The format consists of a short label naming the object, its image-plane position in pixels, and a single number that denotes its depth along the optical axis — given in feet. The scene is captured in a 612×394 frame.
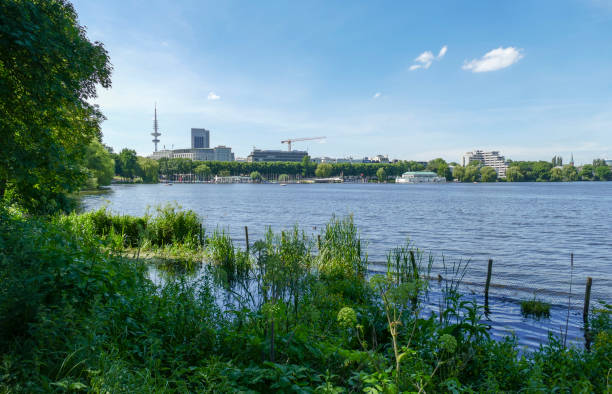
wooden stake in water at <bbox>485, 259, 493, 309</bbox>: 41.24
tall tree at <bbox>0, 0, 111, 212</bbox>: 18.22
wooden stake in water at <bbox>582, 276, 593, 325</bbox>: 34.85
